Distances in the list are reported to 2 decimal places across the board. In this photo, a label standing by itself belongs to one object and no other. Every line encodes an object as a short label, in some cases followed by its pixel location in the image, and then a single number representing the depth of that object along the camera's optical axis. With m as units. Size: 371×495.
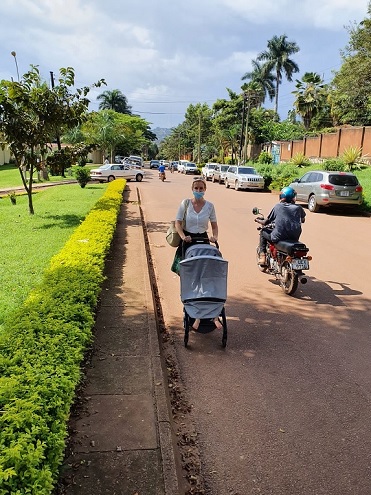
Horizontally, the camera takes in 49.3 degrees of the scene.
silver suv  14.64
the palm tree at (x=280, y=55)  67.50
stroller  4.22
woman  4.92
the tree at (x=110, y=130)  48.41
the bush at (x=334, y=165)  21.77
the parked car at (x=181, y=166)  52.62
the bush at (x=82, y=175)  22.41
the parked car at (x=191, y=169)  48.97
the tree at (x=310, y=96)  43.75
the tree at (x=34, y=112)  10.14
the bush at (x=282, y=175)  23.08
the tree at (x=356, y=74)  24.09
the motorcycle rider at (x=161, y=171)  33.12
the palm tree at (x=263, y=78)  68.50
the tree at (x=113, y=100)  73.25
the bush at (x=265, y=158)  38.78
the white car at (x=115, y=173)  30.00
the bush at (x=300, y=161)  27.44
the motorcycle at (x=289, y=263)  5.94
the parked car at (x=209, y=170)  34.31
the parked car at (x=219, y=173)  31.20
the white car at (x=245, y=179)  24.23
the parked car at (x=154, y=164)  64.88
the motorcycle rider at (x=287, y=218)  6.19
